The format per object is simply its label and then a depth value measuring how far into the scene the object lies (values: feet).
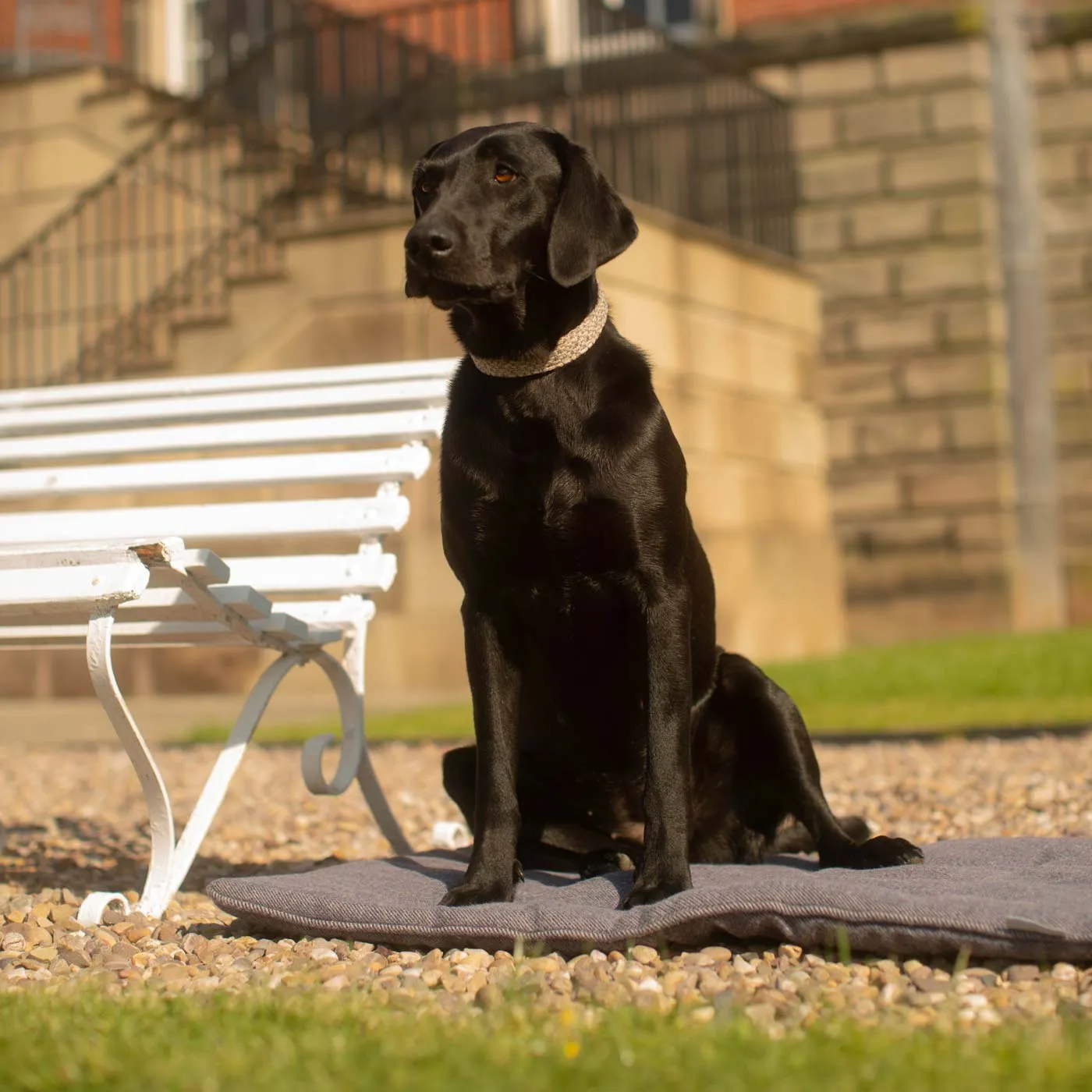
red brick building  51.65
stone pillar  44.57
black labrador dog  10.75
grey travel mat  9.21
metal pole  44.73
